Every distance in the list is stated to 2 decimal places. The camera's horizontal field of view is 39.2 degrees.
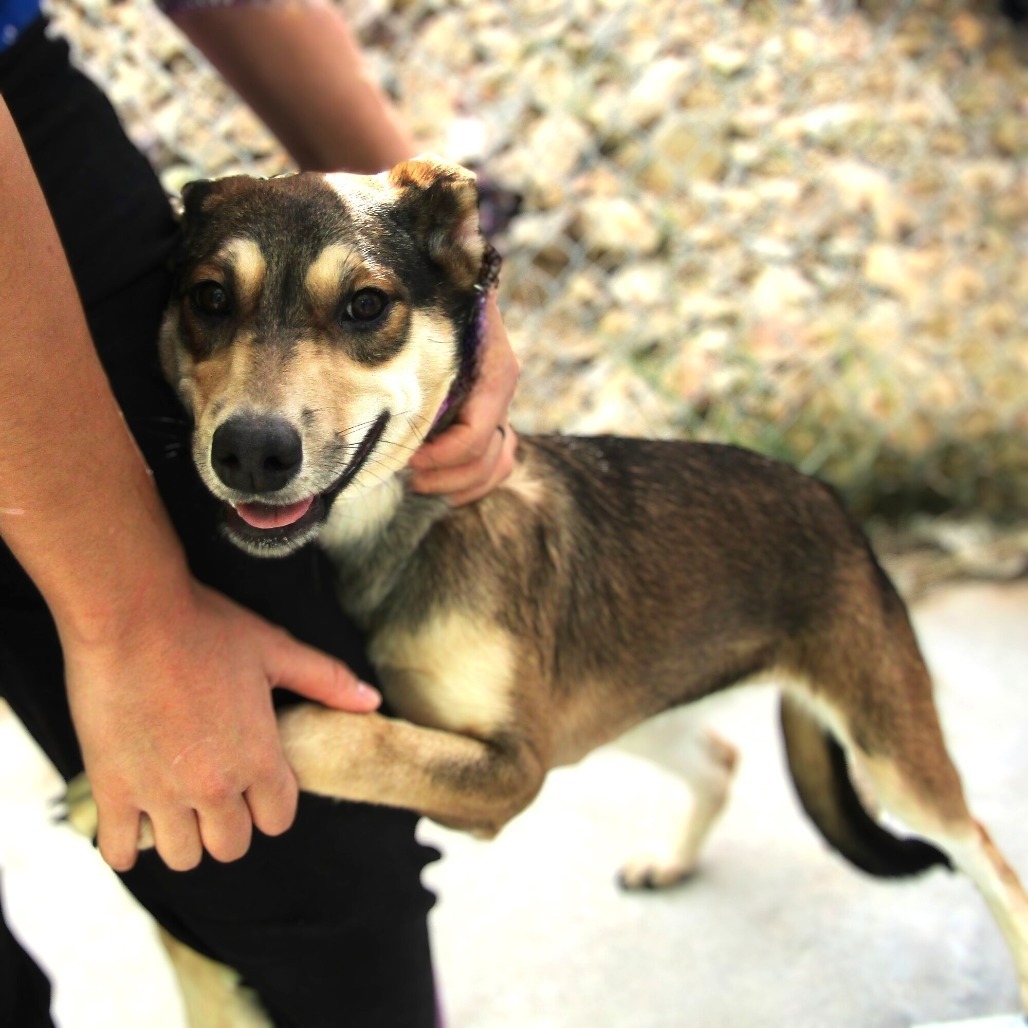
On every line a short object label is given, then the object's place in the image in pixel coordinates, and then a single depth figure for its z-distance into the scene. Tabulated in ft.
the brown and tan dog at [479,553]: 2.01
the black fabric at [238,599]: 1.93
